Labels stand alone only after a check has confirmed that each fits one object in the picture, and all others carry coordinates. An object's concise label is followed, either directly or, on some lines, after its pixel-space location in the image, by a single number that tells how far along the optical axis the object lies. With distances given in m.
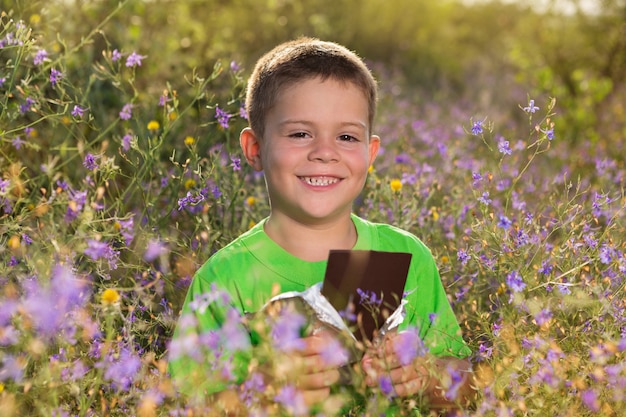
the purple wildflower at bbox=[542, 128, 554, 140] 2.90
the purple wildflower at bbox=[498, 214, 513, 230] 2.53
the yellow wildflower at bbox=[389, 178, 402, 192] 3.48
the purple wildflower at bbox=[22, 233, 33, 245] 2.87
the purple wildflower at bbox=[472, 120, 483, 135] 2.98
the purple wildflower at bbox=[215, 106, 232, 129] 3.43
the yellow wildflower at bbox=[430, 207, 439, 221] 3.44
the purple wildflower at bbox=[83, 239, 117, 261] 1.99
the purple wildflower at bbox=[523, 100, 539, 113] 2.89
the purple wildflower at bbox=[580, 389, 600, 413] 1.85
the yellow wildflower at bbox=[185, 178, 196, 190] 3.38
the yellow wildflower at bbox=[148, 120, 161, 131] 3.58
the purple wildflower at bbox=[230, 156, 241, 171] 3.26
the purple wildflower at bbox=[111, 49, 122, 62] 3.39
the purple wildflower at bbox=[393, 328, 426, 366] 1.90
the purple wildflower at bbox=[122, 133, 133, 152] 3.21
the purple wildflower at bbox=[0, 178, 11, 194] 2.64
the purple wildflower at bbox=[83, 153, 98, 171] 2.99
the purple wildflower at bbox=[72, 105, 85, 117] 3.28
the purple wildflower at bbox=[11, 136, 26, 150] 3.37
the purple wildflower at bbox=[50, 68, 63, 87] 3.34
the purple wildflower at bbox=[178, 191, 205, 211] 3.04
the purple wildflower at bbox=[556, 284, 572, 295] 2.36
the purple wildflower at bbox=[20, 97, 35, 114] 3.30
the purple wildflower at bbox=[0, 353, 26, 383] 1.80
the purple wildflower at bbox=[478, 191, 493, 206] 2.74
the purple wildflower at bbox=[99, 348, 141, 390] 1.94
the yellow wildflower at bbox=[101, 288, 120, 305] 2.06
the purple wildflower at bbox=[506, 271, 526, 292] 2.28
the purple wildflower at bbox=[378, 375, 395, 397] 1.90
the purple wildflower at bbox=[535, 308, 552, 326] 2.08
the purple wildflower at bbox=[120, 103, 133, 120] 3.50
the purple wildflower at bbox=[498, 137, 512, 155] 2.89
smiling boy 2.42
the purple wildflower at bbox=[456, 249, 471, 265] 2.87
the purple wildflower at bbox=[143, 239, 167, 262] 2.16
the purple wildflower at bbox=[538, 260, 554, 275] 2.59
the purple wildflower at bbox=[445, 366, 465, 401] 1.86
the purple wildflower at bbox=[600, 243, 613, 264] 2.54
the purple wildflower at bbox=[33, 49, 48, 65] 3.37
